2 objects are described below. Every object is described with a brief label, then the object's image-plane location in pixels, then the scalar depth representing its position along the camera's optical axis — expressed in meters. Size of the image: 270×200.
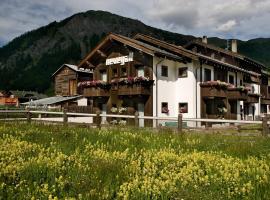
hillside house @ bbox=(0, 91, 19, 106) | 105.69
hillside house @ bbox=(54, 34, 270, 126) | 33.66
